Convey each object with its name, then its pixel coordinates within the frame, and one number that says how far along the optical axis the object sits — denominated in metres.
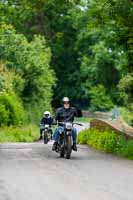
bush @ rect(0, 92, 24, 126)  40.75
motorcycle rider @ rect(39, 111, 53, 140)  31.56
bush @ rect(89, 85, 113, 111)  80.38
